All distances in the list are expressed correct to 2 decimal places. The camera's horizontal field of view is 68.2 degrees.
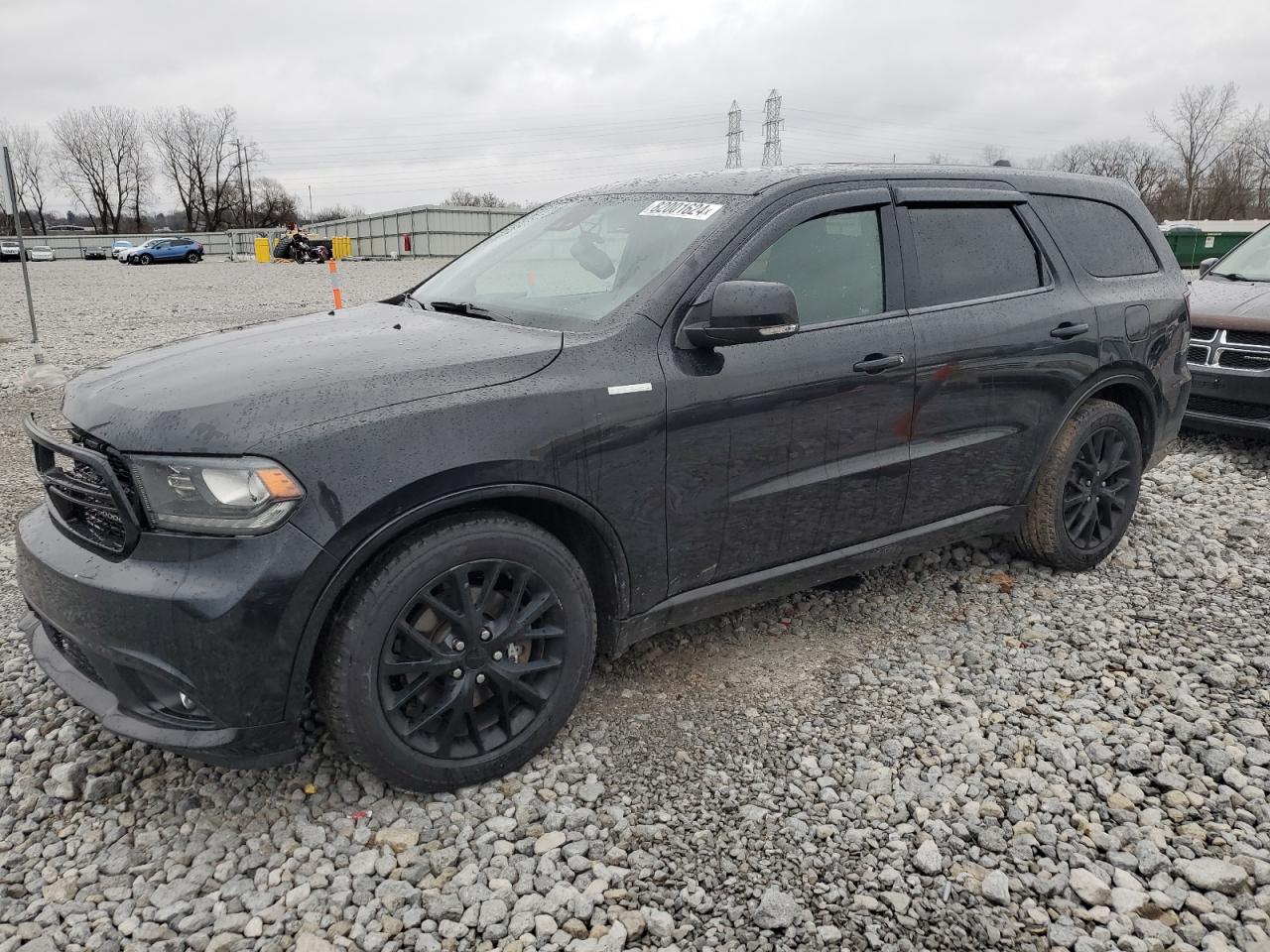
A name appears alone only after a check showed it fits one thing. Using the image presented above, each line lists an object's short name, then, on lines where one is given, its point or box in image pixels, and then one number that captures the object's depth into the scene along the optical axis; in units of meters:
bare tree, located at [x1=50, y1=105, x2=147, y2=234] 87.31
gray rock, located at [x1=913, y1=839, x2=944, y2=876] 2.52
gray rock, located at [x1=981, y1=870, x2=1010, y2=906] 2.43
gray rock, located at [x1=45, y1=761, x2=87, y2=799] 2.81
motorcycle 41.31
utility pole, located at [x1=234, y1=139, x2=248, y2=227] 85.50
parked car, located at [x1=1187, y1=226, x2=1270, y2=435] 6.47
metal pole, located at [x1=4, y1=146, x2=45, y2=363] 10.54
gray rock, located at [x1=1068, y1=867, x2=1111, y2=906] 2.42
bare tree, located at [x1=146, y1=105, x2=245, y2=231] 87.19
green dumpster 38.38
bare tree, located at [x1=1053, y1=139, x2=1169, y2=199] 77.19
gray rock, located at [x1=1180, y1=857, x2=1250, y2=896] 2.46
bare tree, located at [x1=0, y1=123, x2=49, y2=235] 87.26
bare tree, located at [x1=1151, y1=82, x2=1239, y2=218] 74.25
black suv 2.40
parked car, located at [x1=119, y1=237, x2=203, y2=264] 44.94
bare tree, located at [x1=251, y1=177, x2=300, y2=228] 85.00
